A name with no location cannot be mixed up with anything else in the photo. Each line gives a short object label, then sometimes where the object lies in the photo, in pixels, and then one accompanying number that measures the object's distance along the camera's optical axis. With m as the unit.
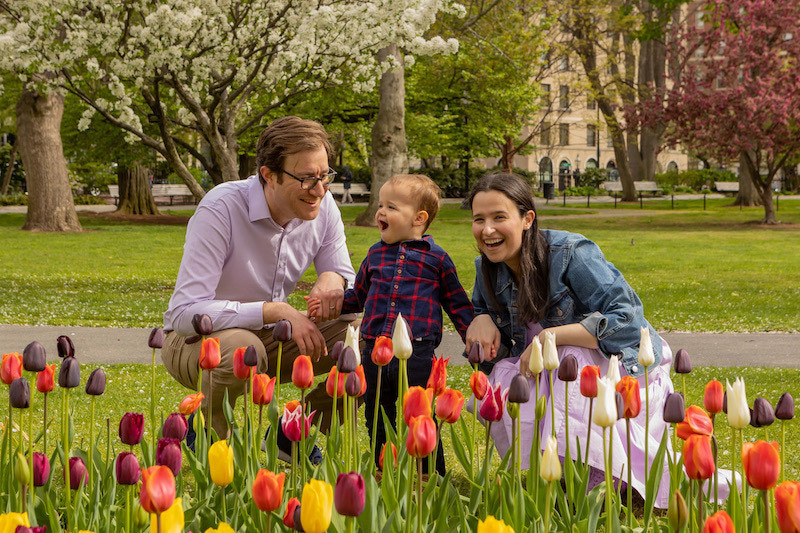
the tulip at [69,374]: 2.44
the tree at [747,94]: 23.03
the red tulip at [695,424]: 2.21
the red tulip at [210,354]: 2.78
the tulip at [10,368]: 2.61
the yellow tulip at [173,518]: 1.68
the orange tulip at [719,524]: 1.70
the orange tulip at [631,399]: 2.44
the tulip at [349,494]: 1.71
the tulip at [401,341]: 2.46
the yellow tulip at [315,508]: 1.65
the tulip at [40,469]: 2.34
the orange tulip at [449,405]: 2.39
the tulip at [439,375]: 2.64
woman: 3.83
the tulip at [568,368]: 2.64
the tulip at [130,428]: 2.33
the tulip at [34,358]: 2.50
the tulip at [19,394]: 2.34
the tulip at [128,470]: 2.12
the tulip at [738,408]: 2.10
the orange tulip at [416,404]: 2.21
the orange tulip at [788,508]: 1.69
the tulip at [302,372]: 2.57
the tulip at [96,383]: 2.48
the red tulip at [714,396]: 2.40
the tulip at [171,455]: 2.17
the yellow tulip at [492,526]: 1.61
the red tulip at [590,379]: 2.60
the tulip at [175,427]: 2.41
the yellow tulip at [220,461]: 2.01
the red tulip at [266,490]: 1.89
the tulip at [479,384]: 2.60
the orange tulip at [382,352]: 2.73
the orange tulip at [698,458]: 1.99
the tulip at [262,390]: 2.68
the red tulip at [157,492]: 1.75
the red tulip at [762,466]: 1.82
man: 4.06
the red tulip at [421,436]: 1.97
